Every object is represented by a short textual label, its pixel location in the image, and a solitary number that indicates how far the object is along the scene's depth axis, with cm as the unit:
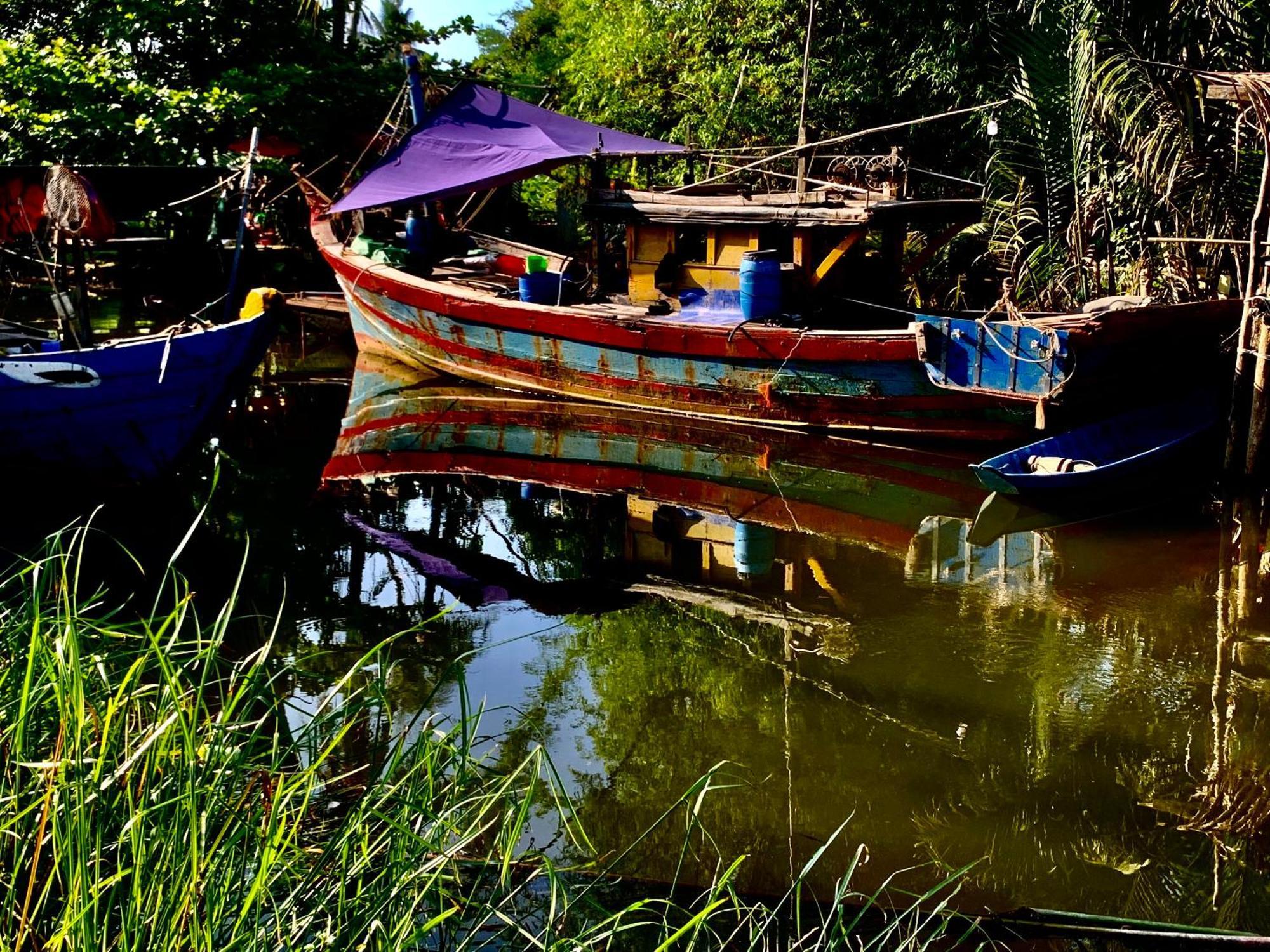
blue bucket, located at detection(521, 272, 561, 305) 1276
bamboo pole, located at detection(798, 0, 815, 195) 1168
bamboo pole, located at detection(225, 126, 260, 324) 902
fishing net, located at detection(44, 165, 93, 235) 871
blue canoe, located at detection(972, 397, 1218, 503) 890
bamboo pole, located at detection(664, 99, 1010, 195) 995
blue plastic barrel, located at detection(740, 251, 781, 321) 1128
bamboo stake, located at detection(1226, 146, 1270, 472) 896
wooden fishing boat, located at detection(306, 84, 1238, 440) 1052
